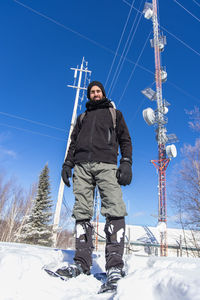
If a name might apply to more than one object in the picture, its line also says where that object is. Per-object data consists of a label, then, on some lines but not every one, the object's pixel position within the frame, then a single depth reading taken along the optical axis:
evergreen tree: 13.87
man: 1.52
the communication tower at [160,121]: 16.00
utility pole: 9.03
